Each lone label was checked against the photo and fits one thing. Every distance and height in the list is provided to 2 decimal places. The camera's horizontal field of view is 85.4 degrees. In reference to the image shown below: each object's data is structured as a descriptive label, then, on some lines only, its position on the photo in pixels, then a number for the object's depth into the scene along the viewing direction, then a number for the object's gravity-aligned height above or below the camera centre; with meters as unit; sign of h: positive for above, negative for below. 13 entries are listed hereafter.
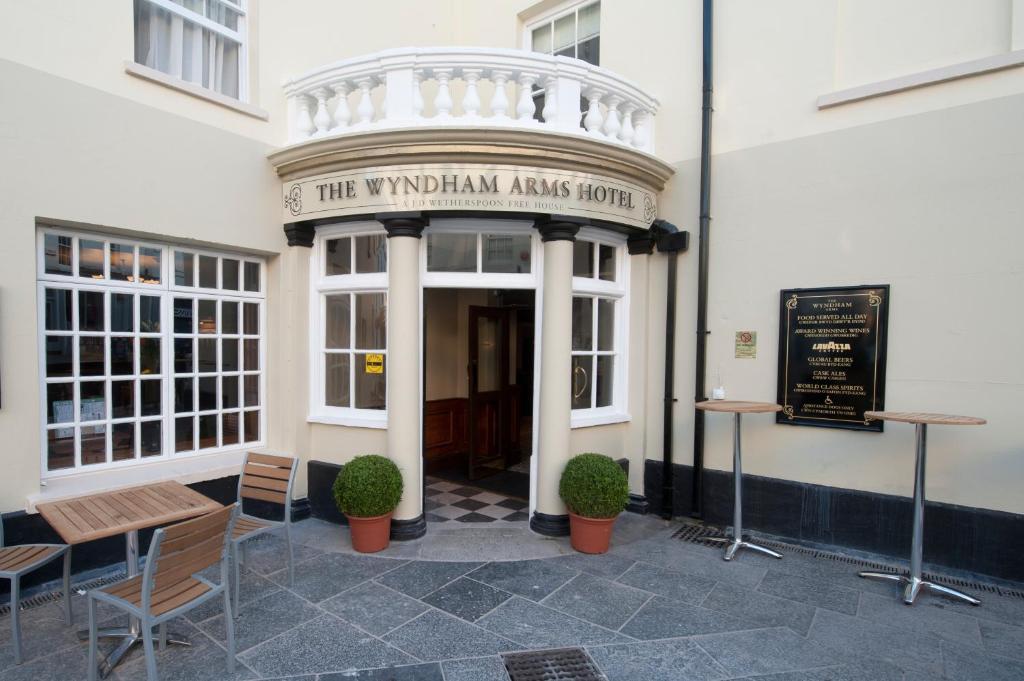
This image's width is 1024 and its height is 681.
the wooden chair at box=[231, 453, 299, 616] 4.18 -1.30
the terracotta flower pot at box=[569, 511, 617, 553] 4.93 -1.85
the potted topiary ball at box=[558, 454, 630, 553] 4.86 -1.52
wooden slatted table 3.21 -1.22
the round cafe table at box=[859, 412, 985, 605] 4.12 -1.48
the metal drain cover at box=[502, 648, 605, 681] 3.22 -2.02
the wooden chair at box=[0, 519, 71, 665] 3.23 -1.48
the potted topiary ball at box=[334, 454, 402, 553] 4.80 -1.51
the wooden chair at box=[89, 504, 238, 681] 2.76 -1.37
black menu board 4.84 -0.23
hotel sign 5.10 +1.26
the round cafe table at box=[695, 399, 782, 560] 4.82 -1.35
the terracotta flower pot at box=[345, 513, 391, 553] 4.90 -1.86
